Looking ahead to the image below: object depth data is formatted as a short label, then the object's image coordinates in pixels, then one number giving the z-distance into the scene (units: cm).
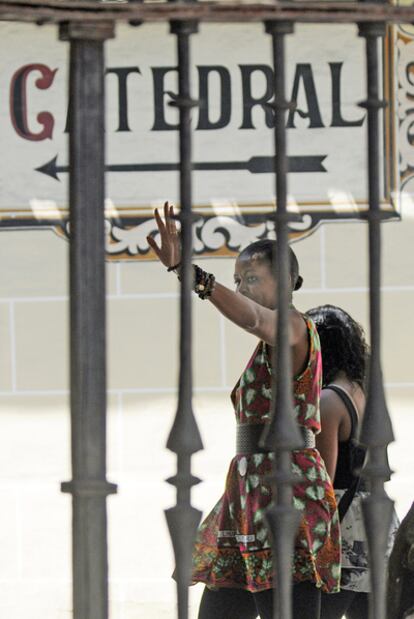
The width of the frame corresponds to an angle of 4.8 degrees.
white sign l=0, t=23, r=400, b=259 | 1942
